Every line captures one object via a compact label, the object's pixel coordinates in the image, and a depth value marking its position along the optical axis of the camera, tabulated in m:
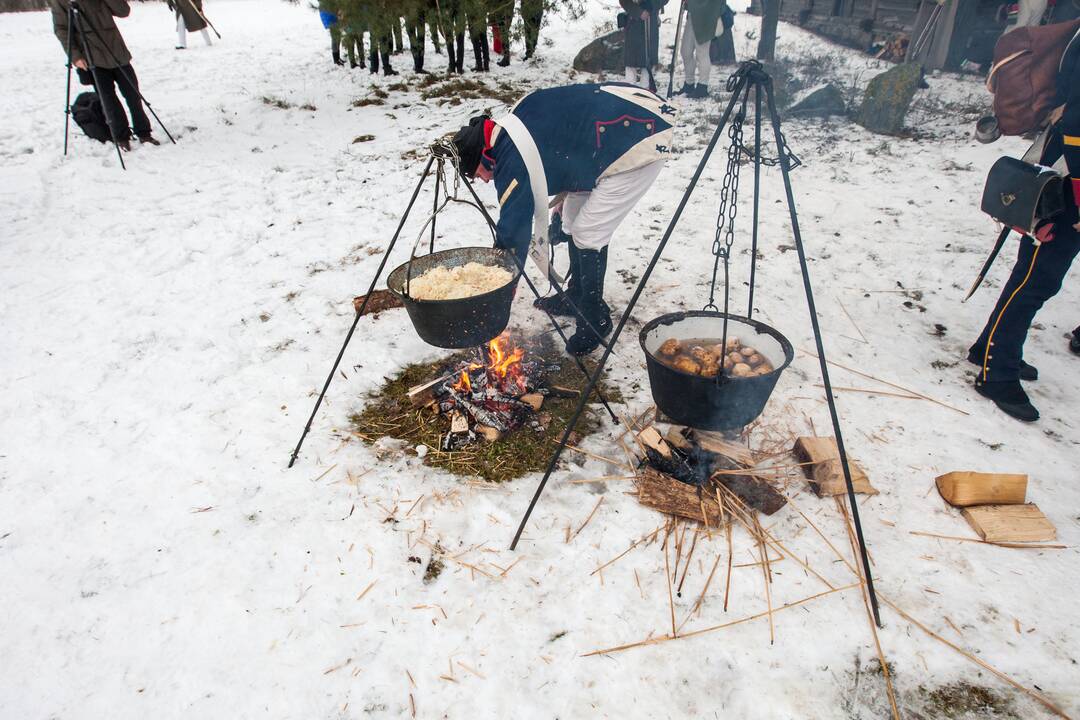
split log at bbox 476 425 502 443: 3.53
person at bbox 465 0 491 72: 10.10
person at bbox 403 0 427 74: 9.80
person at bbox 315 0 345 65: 9.22
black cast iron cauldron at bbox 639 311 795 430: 2.67
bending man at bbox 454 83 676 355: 3.20
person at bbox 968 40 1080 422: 3.06
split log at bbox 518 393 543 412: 3.73
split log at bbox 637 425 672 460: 3.25
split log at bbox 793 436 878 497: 3.05
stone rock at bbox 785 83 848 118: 8.80
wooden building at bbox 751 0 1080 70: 10.06
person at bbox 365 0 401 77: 9.23
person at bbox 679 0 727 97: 9.31
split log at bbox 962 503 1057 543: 2.77
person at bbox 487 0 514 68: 9.99
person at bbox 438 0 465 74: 10.51
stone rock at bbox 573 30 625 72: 12.09
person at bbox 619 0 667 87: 10.26
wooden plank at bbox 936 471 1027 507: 2.89
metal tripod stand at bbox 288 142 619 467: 3.00
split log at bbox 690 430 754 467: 3.20
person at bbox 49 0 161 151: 6.84
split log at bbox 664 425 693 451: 3.30
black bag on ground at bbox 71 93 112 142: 7.51
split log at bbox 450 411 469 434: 3.53
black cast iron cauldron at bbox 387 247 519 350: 3.00
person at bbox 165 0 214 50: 12.38
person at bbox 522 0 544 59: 9.94
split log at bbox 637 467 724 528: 2.94
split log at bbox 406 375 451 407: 3.77
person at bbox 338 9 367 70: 9.19
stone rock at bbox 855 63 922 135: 7.68
